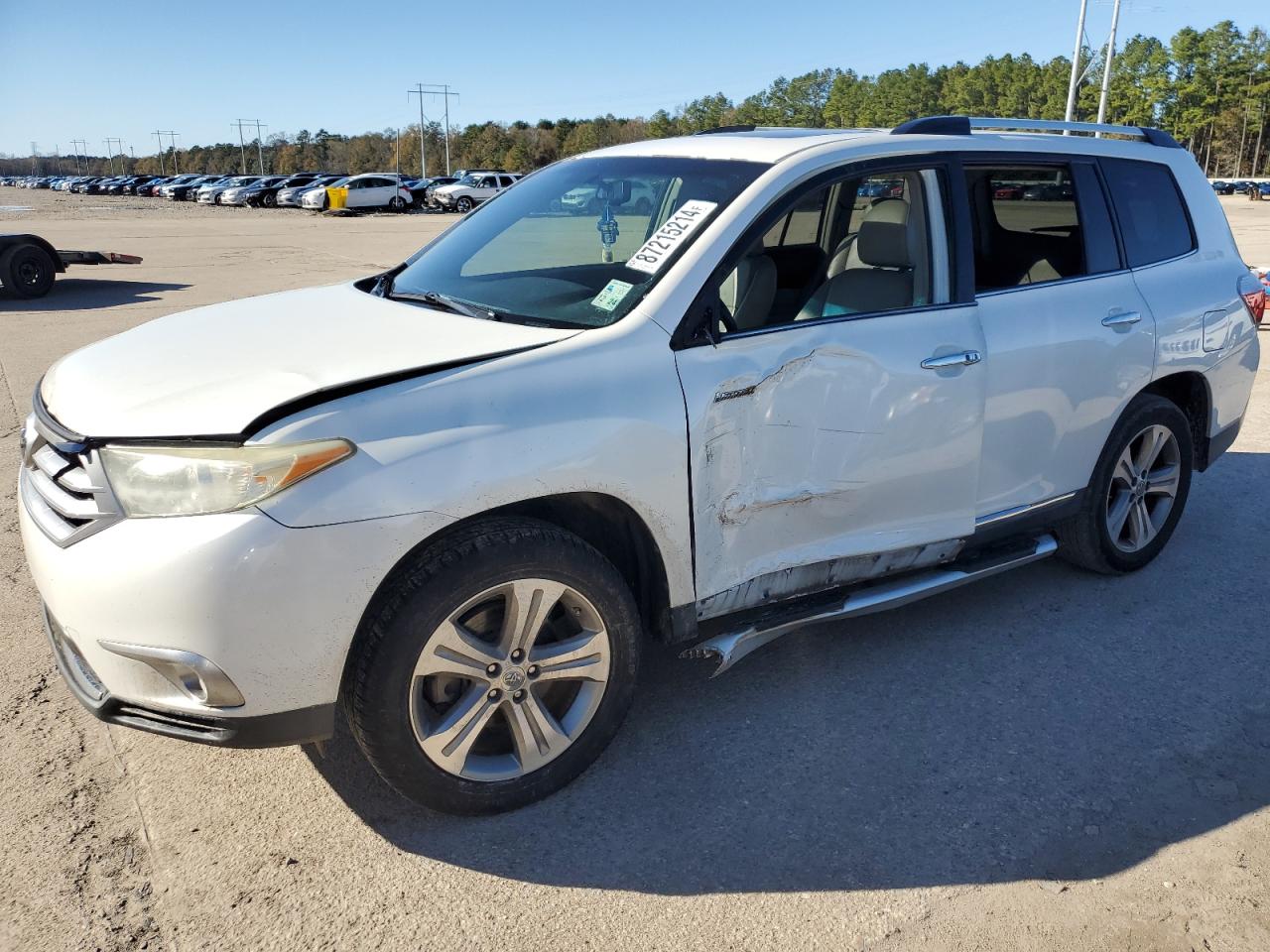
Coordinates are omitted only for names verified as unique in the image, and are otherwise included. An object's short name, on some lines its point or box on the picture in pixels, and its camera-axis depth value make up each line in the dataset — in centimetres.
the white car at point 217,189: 5819
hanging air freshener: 350
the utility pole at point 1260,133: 11869
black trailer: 1459
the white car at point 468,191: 4897
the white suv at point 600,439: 244
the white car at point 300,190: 4994
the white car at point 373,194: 4769
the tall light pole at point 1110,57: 4608
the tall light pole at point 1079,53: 4147
